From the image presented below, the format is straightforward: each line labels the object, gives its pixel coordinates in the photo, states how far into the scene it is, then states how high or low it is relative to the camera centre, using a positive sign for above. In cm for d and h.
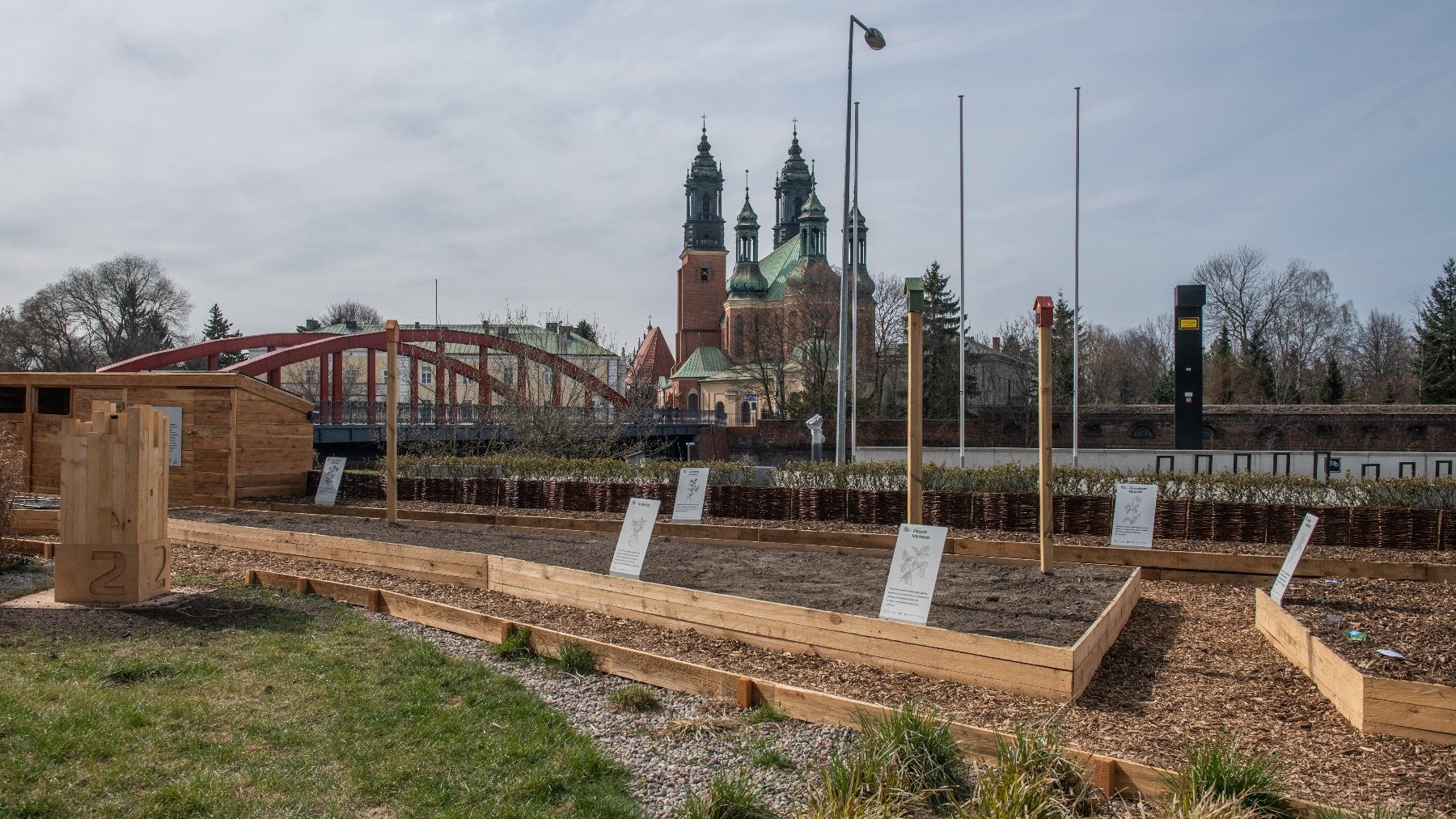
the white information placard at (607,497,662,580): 805 -89
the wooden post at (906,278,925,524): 762 +26
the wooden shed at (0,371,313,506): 1593 +11
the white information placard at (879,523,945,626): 618 -90
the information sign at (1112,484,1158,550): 977 -80
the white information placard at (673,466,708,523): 1273 -83
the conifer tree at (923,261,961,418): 4319 +387
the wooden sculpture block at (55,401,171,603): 789 -68
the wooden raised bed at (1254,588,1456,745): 469 -131
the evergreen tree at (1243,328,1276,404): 4675 +301
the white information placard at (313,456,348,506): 1546 -83
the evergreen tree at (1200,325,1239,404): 4669 +268
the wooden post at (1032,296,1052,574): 814 +32
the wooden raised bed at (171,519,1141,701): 563 -131
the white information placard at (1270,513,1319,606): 690 -86
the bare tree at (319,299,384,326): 9094 +1080
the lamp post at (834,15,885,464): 1944 +279
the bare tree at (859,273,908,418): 4438 +358
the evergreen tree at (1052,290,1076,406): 4488 +343
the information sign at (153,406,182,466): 1589 -13
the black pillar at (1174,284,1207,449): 2078 +125
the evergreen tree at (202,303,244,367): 7481 +760
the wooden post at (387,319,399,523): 1236 +26
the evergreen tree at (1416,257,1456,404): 4097 +321
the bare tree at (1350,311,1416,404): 5546 +458
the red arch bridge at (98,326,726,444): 2352 +132
